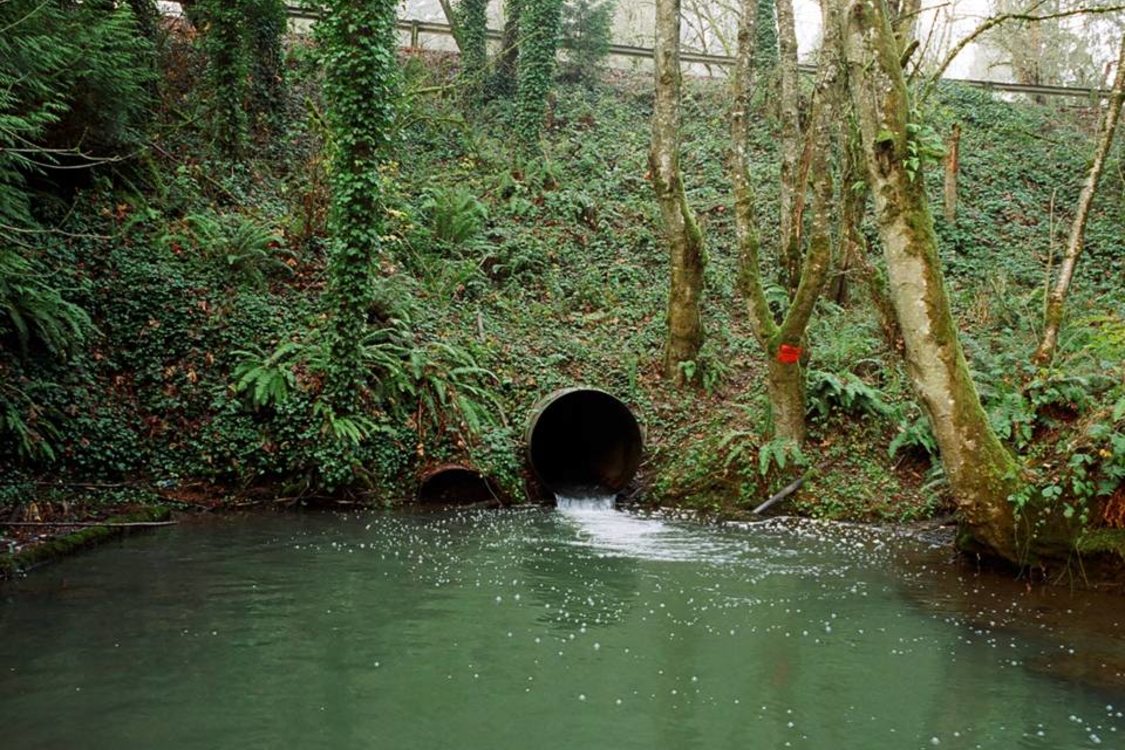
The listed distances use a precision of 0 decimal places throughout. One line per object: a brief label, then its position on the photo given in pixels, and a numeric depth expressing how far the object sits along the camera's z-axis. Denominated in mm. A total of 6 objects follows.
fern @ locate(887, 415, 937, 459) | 12360
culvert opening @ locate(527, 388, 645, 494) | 13102
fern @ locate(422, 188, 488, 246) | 18531
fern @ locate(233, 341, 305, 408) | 11734
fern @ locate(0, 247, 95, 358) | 9766
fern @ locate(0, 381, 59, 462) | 9484
